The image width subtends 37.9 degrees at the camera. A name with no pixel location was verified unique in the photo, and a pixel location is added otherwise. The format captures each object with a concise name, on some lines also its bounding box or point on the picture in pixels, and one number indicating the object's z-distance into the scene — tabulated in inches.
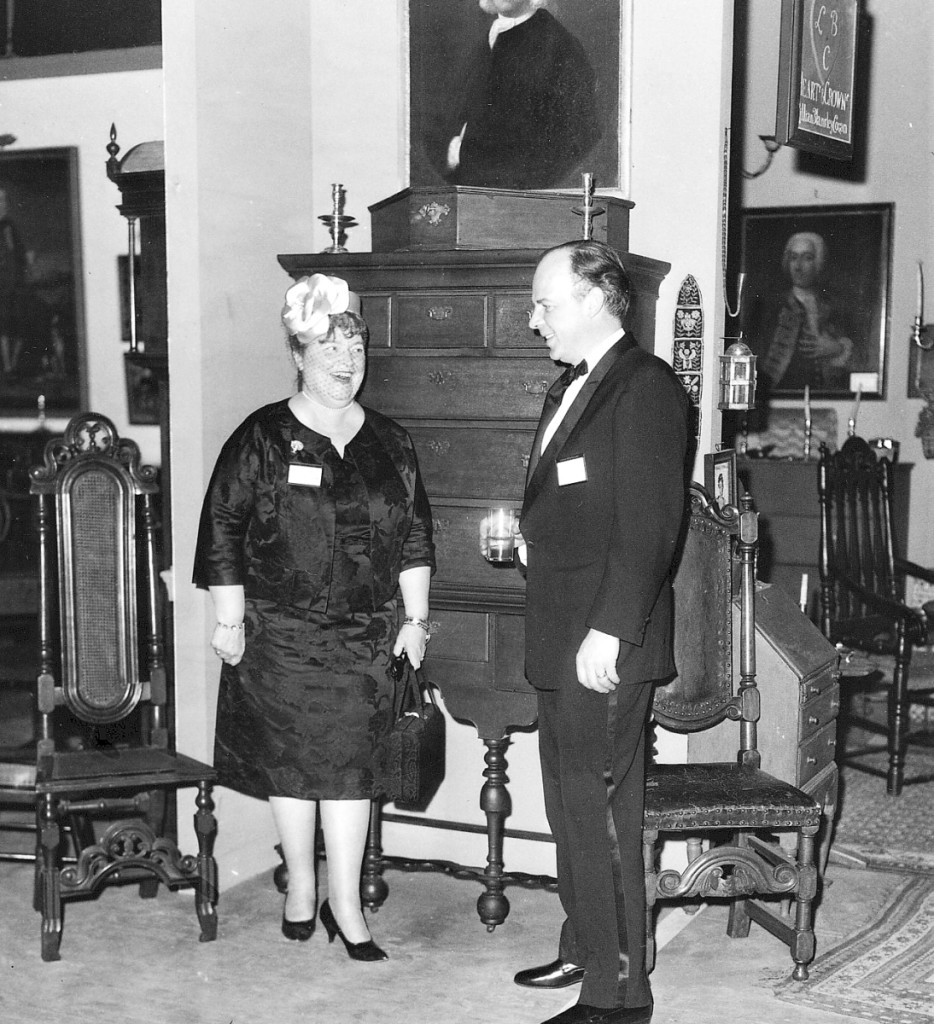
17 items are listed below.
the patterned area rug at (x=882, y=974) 135.6
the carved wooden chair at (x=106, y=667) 152.1
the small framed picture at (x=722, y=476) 164.7
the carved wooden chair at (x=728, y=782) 137.9
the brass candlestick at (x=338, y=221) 164.6
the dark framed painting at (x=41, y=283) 302.5
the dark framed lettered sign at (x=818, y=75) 163.6
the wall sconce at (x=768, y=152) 306.0
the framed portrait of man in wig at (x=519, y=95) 162.6
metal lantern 163.5
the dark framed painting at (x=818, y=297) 308.3
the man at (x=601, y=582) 120.3
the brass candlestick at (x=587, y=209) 151.5
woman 143.5
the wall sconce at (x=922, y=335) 289.9
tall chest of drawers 152.7
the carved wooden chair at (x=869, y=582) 221.3
